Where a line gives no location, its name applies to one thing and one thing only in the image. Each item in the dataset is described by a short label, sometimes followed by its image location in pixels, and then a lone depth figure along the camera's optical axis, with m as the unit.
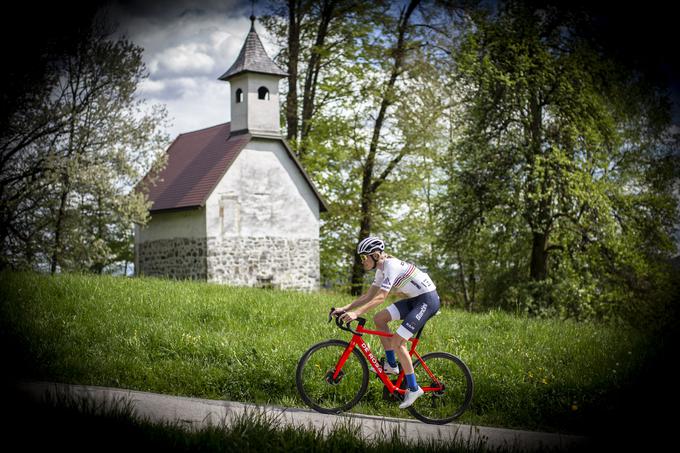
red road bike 6.75
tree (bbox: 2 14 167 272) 16.38
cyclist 6.37
